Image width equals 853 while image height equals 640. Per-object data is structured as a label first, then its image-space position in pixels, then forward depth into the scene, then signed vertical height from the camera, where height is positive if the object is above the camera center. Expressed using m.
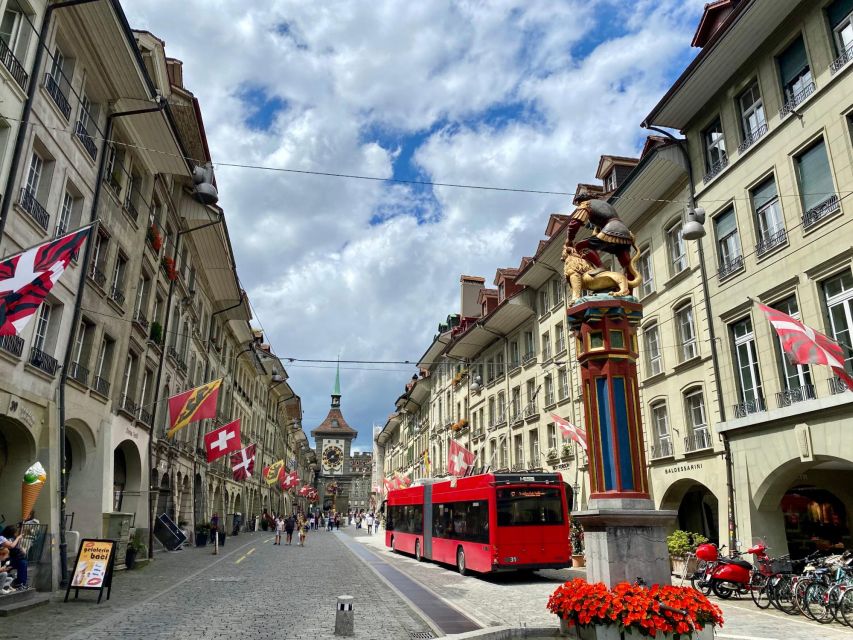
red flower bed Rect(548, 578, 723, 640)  6.89 -1.04
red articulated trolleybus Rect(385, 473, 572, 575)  18.80 -0.34
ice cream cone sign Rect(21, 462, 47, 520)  13.23 +0.49
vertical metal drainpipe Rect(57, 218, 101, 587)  14.66 +3.04
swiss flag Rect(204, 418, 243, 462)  25.59 +2.76
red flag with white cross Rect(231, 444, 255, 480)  32.91 +2.46
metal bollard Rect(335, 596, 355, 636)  9.77 -1.57
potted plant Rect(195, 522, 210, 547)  32.56 -1.11
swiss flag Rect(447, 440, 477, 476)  31.67 +2.51
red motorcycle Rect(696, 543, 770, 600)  14.50 -1.38
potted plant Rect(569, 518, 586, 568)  23.97 -1.01
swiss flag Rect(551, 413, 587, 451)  24.20 +2.93
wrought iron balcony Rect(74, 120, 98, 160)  16.92 +9.68
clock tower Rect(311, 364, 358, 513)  138.62 +10.89
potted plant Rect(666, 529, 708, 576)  18.34 -1.03
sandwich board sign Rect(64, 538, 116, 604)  12.62 -1.02
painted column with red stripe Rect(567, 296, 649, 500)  8.62 +1.58
